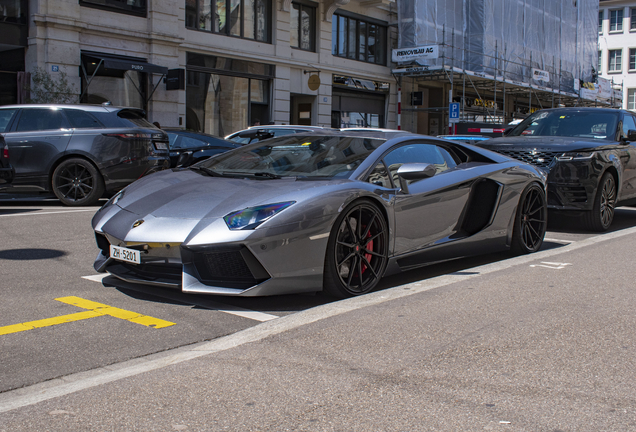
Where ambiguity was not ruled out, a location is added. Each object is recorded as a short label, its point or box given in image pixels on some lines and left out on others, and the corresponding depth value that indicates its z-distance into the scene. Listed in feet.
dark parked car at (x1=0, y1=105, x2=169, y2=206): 34.50
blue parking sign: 81.05
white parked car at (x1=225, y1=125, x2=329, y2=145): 44.57
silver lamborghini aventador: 13.98
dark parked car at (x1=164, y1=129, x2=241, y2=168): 44.32
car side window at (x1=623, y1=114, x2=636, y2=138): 32.33
